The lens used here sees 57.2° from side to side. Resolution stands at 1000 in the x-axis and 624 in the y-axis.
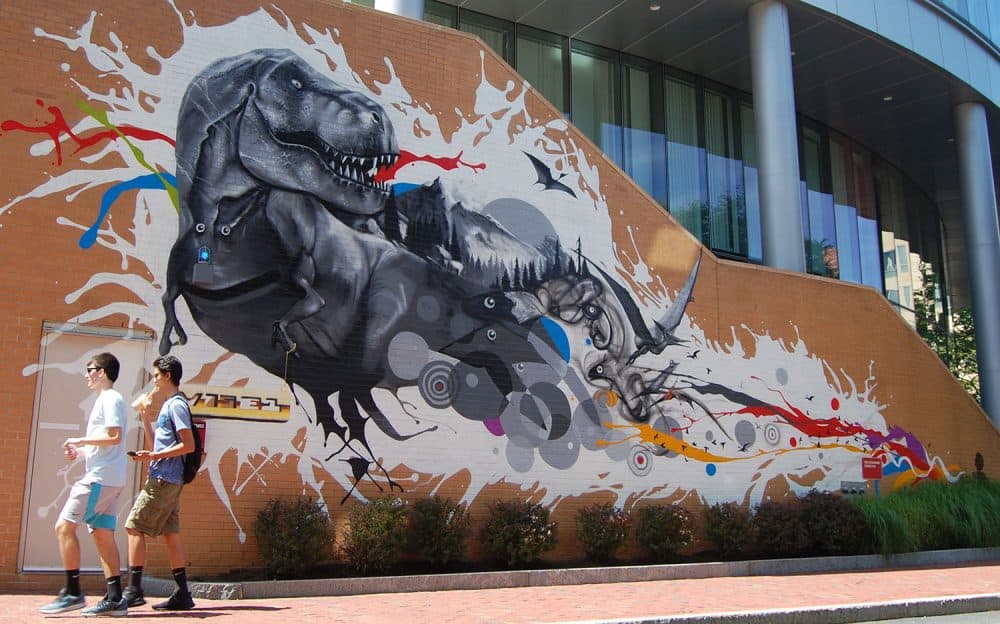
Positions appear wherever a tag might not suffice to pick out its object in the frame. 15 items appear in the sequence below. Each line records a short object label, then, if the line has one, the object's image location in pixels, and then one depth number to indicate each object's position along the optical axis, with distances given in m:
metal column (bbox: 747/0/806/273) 16.98
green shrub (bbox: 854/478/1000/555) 13.98
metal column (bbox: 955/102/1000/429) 21.64
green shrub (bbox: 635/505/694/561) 12.73
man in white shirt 7.32
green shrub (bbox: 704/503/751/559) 13.27
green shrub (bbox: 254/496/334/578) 9.96
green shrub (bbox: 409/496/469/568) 11.04
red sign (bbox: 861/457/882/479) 15.97
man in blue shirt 7.60
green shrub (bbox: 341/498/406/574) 10.51
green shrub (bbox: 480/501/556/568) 11.45
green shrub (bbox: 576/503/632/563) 12.25
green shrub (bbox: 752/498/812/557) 13.52
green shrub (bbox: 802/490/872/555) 13.65
